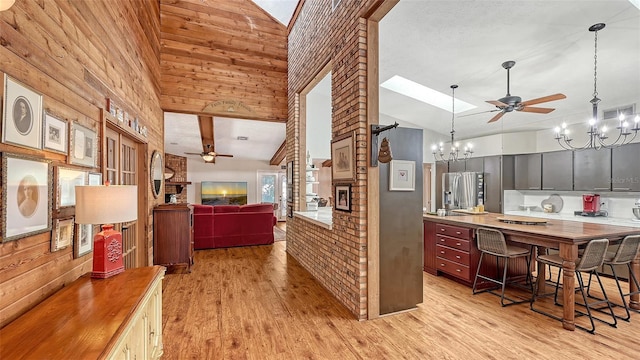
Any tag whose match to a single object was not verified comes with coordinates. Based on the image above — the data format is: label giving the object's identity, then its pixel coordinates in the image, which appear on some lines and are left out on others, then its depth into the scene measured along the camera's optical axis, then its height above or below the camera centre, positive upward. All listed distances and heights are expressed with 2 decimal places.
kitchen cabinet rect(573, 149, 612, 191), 4.74 +0.21
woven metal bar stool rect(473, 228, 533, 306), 3.18 -0.80
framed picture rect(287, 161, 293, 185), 5.26 +0.16
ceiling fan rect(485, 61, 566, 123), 3.65 +1.05
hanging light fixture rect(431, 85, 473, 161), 5.65 +0.74
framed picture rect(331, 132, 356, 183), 2.93 +0.25
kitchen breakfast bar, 2.66 -0.63
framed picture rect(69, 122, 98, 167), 1.86 +0.25
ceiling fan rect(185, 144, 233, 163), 8.11 +0.78
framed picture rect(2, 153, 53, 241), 1.24 -0.07
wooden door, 2.83 +0.11
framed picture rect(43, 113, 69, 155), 1.55 +0.27
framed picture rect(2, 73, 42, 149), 1.24 +0.31
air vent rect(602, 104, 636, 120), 4.57 +1.17
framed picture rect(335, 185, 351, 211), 3.00 -0.17
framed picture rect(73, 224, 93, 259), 1.87 -0.41
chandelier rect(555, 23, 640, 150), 3.17 +0.70
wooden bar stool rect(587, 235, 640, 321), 2.79 -0.71
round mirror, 4.36 +0.13
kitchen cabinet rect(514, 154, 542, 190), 5.91 +0.23
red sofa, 6.00 -0.95
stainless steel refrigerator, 6.82 -0.20
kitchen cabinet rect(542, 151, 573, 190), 5.33 +0.22
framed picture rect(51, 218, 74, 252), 1.62 -0.32
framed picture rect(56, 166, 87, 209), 1.68 -0.02
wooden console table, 1.04 -0.61
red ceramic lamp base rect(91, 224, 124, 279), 1.76 -0.46
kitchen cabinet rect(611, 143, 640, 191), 4.35 +0.22
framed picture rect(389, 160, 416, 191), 2.94 +0.07
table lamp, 1.61 -0.20
